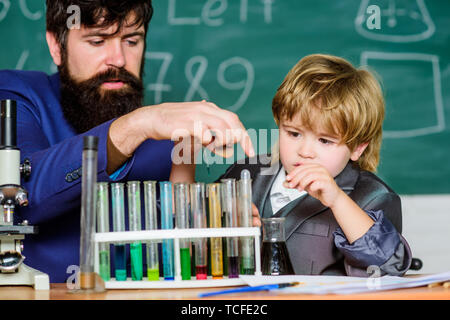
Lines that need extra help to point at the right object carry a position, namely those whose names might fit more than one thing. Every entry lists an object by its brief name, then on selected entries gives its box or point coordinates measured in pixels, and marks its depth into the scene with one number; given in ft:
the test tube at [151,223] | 5.14
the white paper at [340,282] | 4.71
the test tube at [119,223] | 5.13
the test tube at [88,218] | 4.92
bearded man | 5.56
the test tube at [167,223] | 5.16
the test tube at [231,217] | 5.17
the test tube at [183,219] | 5.15
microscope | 5.35
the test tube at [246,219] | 5.22
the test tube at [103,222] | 5.12
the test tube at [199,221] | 5.17
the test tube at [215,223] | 5.18
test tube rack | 5.06
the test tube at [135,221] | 5.13
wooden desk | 4.60
